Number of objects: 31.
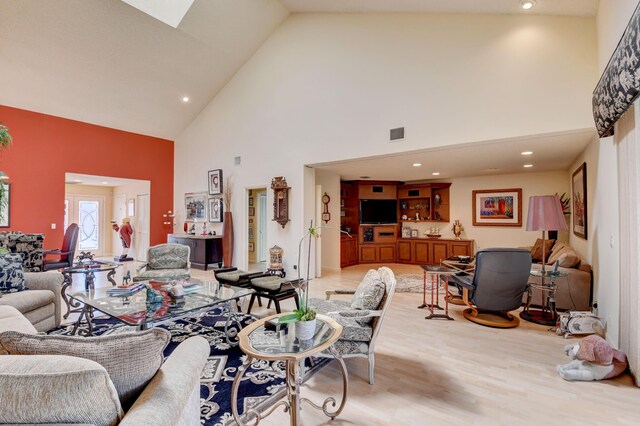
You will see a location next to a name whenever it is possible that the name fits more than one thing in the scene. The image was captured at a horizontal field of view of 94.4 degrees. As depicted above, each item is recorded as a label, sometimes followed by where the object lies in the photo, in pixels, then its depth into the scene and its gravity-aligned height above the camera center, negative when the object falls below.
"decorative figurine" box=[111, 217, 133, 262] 8.36 -0.44
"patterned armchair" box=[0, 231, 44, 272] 4.43 -0.42
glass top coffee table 2.64 -0.85
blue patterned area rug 2.05 -1.29
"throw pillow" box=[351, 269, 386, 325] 2.43 -0.64
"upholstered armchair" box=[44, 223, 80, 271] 5.10 -0.55
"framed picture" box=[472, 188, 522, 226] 7.10 +0.33
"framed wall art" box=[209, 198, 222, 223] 7.63 +0.26
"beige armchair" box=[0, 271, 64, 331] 2.91 -0.81
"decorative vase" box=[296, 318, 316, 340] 1.82 -0.68
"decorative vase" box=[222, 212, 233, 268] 7.30 -0.50
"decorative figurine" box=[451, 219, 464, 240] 7.80 -0.23
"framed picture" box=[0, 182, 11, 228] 6.07 +0.17
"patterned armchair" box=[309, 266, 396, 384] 2.35 -0.80
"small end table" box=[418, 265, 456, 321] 3.90 -1.18
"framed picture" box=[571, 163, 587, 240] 4.32 +0.31
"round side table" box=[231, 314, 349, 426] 1.67 -0.75
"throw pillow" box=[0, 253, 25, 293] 3.07 -0.58
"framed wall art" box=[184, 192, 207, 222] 8.07 +0.38
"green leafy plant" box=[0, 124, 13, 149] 2.84 +0.81
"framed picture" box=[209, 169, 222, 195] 7.63 +0.99
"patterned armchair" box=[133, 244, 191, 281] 4.30 -0.71
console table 7.30 -0.73
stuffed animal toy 2.43 -1.19
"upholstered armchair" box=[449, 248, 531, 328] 3.54 -0.72
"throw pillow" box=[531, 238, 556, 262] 5.50 -0.56
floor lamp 3.84 +0.04
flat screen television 8.45 +0.23
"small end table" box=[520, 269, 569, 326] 3.74 -1.08
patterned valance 1.85 +1.03
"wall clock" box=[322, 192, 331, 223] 7.47 +0.28
